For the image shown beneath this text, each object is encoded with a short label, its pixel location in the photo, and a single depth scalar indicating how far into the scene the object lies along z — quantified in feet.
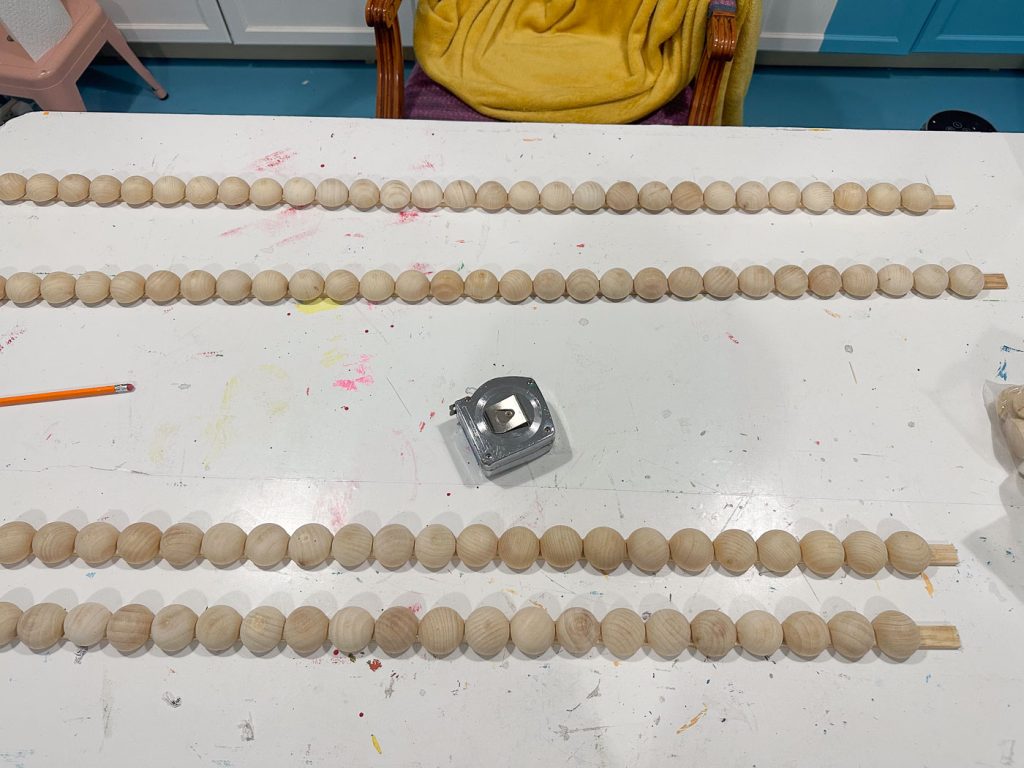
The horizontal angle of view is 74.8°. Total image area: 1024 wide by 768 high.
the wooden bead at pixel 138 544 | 3.24
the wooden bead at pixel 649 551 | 3.22
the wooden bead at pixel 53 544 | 3.23
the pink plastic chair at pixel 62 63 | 7.10
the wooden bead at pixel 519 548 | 3.23
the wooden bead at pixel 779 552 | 3.23
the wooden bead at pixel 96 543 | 3.24
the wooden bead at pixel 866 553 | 3.22
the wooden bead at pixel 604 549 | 3.22
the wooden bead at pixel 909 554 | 3.21
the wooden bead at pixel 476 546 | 3.24
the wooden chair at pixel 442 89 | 5.19
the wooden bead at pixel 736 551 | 3.23
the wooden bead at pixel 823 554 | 3.22
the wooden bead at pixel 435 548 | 3.23
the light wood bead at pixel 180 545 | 3.23
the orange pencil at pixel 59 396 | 3.64
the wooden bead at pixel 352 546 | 3.24
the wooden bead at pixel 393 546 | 3.24
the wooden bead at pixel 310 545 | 3.25
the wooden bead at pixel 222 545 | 3.24
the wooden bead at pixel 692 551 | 3.22
